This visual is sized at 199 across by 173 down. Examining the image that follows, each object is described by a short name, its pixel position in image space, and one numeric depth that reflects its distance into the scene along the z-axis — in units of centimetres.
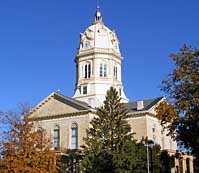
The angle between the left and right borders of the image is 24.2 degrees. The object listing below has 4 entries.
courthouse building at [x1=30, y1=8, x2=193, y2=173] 6719
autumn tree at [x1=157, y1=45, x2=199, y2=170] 3541
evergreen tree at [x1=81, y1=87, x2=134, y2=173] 4975
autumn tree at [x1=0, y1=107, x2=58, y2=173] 4500
